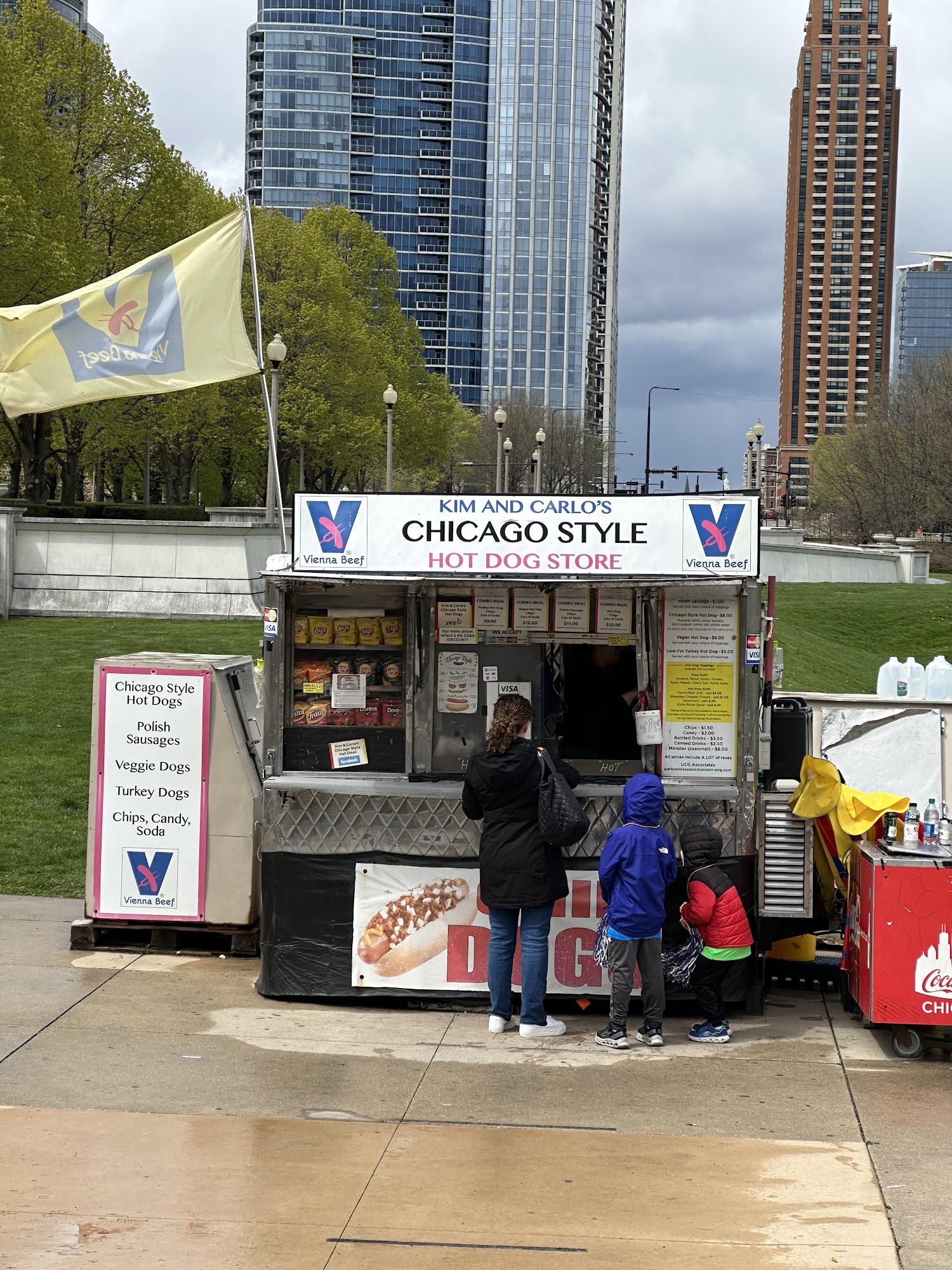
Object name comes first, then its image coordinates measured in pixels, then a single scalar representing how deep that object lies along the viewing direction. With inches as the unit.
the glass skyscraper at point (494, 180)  6973.4
